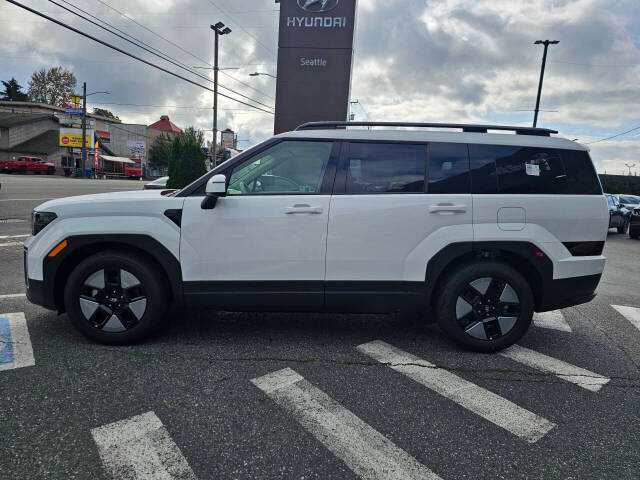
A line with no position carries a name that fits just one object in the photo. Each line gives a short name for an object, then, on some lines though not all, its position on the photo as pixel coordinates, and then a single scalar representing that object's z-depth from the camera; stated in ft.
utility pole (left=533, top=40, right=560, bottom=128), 99.25
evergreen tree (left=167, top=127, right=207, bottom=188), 53.06
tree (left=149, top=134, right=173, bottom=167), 245.04
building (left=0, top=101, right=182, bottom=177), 184.34
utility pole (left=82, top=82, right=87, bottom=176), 147.54
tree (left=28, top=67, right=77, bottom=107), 268.62
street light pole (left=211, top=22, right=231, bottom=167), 77.25
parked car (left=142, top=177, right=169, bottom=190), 64.34
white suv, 12.07
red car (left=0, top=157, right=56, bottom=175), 155.94
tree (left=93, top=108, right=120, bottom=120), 317.87
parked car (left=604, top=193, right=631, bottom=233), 55.77
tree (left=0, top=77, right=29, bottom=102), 263.49
